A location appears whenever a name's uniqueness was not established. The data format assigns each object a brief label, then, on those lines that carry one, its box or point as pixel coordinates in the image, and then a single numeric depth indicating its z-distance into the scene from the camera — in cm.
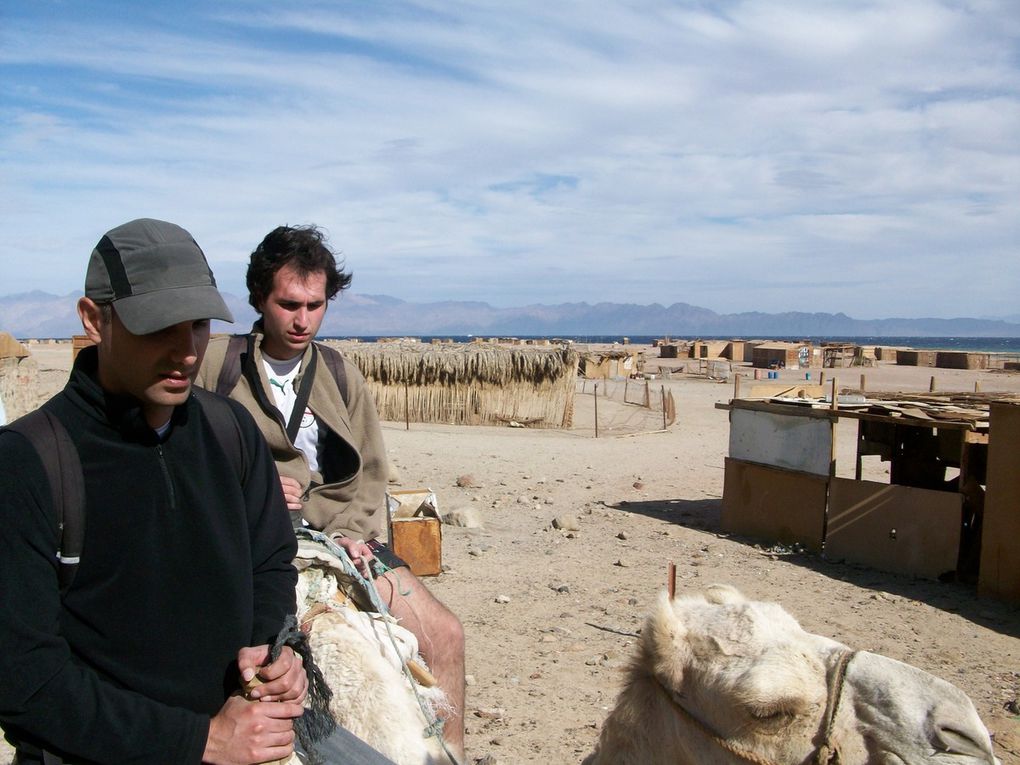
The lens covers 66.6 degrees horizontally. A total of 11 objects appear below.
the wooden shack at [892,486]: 764
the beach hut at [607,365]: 3938
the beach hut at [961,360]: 5084
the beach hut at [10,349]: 1159
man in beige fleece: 286
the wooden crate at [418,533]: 769
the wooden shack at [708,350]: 5856
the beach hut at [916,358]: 5584
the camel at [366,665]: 226
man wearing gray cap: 137
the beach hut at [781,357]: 4984
